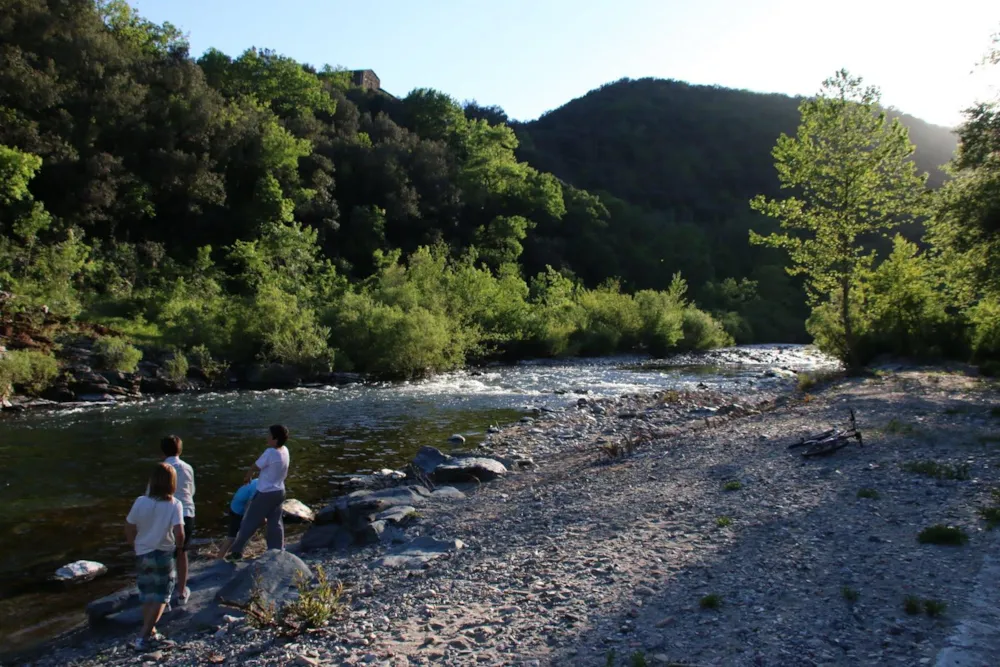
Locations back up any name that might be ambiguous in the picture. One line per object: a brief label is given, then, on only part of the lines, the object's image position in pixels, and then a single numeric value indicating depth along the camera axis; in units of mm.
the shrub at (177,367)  28859
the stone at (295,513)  12092
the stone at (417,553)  9105
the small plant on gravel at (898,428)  13657
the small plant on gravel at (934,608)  5926
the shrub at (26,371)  23250
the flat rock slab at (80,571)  9375
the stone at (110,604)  7973
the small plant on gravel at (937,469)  10148
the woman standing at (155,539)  6953
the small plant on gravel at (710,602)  6465
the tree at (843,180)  24766
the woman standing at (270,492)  9234
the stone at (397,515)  11305
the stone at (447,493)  13007
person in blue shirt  9625
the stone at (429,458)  15328
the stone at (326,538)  10820
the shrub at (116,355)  27562
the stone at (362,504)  11609
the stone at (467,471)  14472
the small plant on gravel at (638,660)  5470
